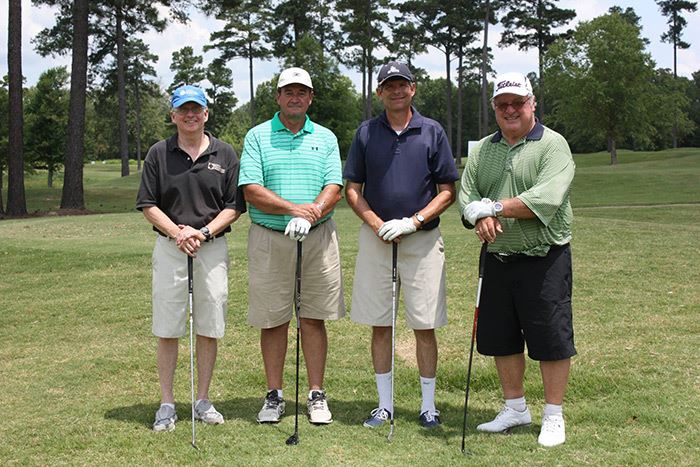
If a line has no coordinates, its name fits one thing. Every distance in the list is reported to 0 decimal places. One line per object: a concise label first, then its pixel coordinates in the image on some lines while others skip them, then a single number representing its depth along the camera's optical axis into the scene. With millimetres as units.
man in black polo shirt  4789
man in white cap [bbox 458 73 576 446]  4305
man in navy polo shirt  4766
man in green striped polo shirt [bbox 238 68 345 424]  4836
